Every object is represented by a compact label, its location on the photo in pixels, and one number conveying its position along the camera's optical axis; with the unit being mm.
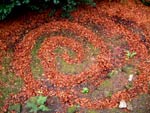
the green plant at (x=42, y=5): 7680
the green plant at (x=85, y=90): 6836
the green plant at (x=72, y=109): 6406
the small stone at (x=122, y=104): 6546
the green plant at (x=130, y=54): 7672
